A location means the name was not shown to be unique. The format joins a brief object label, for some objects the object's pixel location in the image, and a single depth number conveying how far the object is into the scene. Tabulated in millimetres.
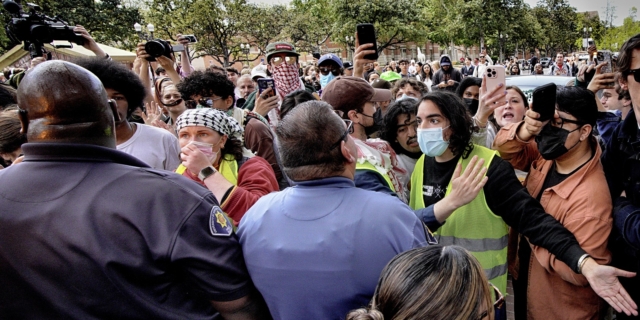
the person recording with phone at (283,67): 4961
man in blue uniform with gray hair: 1343
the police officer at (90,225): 1232
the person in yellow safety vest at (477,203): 1936
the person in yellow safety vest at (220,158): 2088
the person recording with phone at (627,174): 1918
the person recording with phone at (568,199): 2057
